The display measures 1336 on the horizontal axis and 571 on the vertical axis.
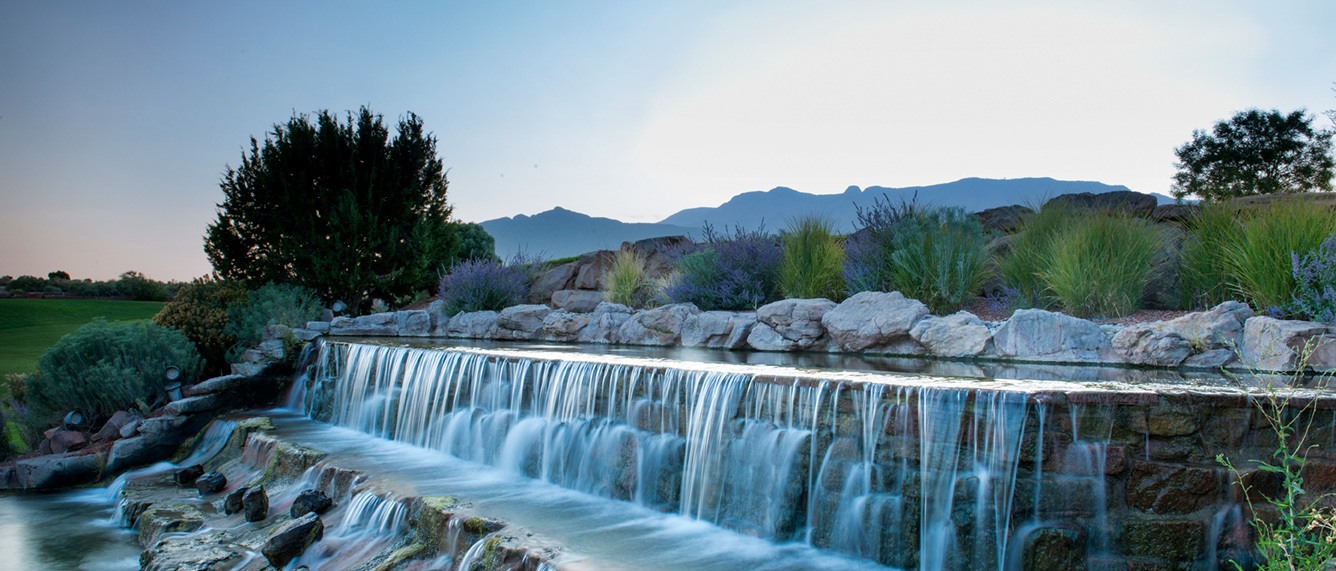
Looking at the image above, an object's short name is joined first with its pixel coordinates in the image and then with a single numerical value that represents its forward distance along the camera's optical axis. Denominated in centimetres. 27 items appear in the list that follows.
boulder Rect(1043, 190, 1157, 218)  973
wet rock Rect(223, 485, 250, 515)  568
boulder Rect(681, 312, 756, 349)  820
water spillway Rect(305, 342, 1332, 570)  345
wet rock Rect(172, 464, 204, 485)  685
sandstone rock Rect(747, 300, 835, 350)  773
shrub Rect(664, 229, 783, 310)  976
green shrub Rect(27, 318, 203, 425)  869
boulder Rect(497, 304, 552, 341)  1060
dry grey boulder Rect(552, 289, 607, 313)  1230
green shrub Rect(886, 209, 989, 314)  801
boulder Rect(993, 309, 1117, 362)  612
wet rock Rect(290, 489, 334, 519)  523
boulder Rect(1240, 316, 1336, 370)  516
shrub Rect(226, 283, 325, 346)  1055
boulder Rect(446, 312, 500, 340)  1102
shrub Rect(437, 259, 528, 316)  1221
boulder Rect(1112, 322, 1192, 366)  568
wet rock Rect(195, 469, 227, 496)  641
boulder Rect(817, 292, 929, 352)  715
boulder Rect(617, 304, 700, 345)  900
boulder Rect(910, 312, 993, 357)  659
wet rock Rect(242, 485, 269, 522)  541
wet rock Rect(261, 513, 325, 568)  459
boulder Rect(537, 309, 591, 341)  1011
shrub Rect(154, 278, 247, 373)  1053
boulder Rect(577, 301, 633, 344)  968
